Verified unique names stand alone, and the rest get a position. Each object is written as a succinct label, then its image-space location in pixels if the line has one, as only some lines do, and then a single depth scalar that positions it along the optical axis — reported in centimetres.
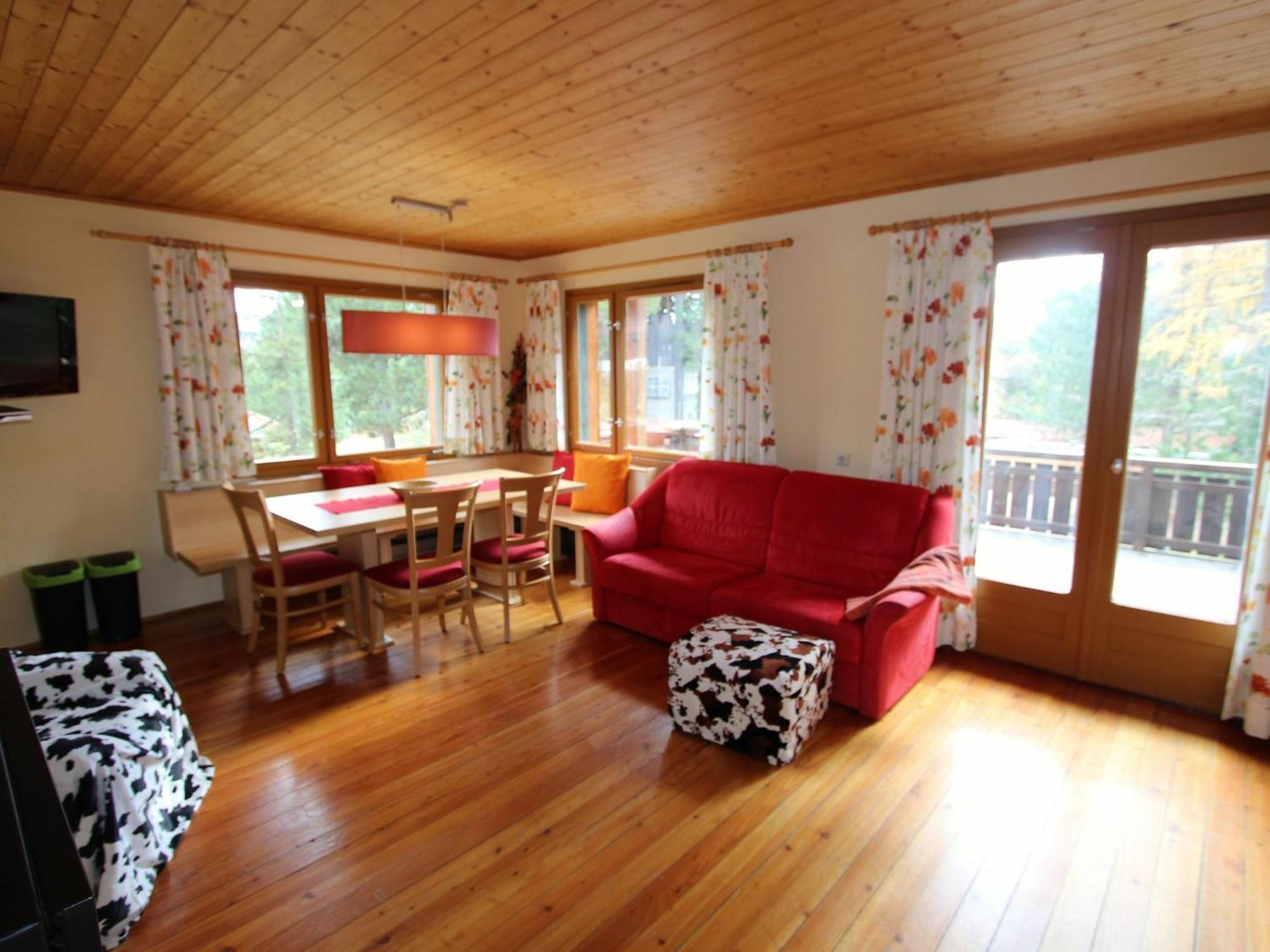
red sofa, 298
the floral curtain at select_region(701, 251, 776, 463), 421
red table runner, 363
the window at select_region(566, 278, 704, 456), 487
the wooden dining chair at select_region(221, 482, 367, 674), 333
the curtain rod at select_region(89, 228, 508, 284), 377
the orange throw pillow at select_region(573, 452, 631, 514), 495
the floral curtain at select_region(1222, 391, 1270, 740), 274
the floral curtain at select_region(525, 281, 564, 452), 555
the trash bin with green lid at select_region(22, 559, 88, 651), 358
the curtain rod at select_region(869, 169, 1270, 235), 271
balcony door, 289
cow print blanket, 179
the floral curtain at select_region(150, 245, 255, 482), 397
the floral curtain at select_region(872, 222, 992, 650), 338
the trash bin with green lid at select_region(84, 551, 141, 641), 374
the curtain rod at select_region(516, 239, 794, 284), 411
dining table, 334
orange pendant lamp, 317
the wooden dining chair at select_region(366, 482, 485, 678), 331
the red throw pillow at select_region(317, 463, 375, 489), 458
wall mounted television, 337
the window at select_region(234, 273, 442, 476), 449
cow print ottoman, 259
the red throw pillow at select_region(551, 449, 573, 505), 528
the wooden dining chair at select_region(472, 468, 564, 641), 371
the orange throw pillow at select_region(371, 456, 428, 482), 480
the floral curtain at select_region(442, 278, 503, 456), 538
